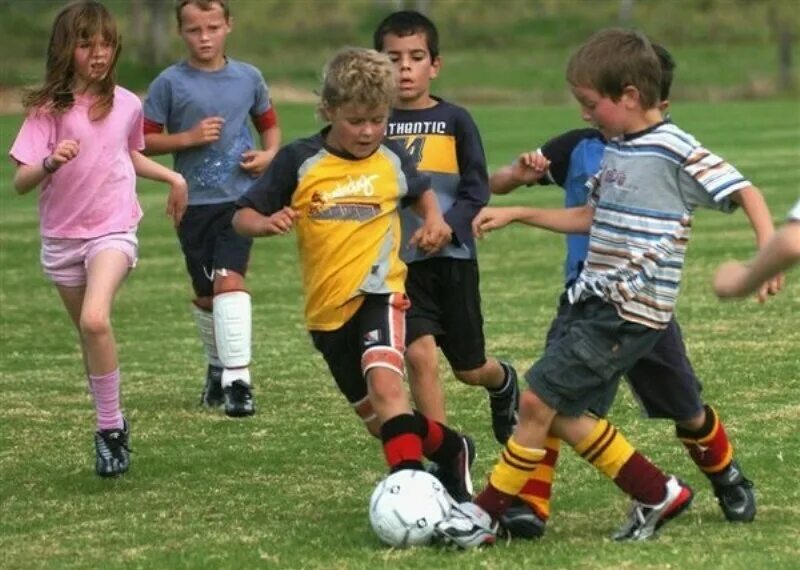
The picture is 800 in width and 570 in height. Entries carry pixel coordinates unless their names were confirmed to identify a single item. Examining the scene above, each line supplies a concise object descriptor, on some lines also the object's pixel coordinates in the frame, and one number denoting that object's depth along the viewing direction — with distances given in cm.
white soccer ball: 1248
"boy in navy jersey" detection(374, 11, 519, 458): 1484
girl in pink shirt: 1570
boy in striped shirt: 1233
